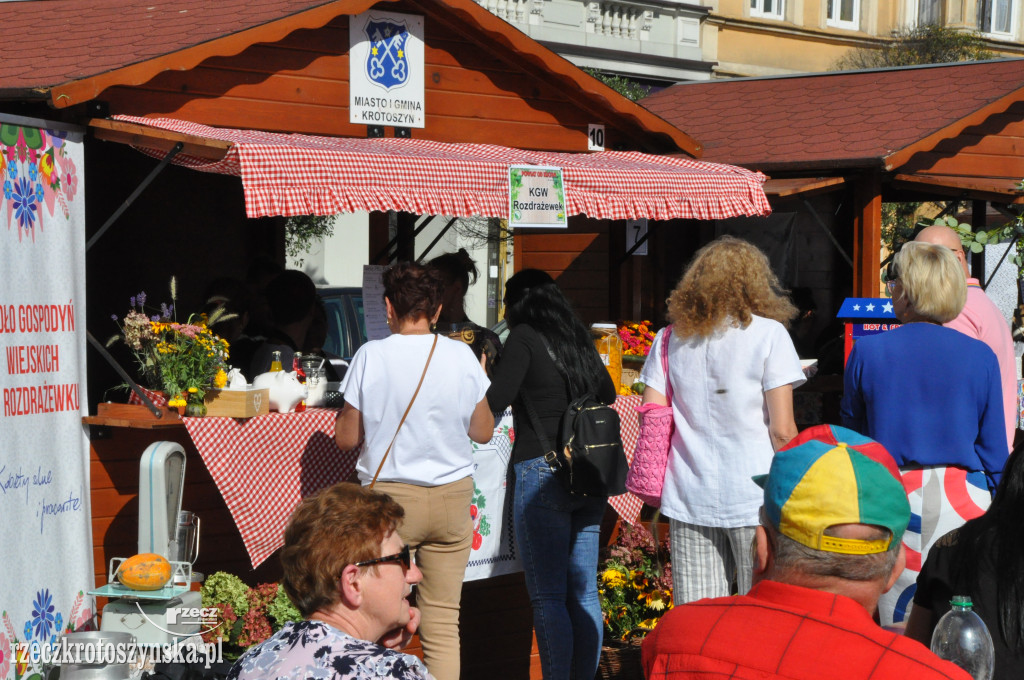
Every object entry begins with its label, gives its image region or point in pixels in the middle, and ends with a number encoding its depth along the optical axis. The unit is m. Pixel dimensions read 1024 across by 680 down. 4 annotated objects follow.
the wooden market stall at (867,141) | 8.02
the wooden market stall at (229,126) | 5.22
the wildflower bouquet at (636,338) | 7.21
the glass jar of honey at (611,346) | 6.79
